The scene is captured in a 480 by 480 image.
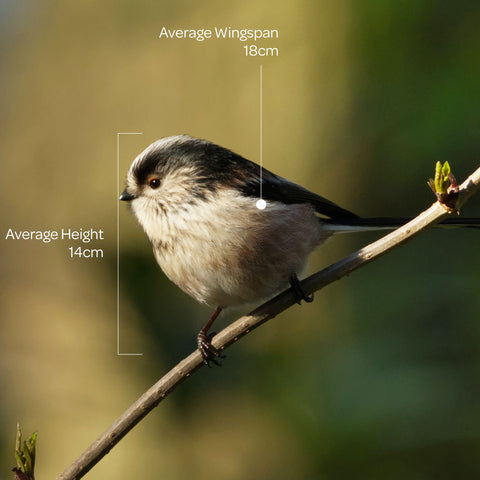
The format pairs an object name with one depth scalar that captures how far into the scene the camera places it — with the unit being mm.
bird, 5488
